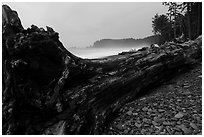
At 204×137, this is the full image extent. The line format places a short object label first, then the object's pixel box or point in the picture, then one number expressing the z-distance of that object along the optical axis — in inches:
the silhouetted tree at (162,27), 1850.0
